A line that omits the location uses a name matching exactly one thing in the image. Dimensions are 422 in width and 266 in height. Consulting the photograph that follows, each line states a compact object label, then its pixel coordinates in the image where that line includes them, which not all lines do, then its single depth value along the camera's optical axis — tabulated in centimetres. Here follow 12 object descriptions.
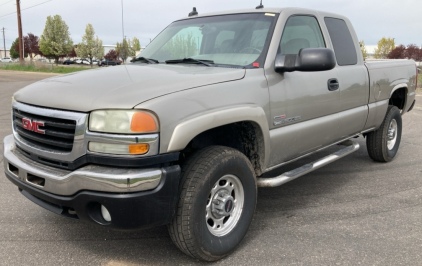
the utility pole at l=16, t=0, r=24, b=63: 3781
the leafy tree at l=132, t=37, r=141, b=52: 7643
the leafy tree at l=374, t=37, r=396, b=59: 5894
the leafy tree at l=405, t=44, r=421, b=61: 5972
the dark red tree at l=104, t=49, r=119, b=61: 8247
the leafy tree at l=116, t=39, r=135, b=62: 6475
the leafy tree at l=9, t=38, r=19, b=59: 8859
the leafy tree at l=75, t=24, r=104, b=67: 5666
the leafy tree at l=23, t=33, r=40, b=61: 7875
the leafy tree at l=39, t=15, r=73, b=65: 5094
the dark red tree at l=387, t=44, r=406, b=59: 5775
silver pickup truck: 233
